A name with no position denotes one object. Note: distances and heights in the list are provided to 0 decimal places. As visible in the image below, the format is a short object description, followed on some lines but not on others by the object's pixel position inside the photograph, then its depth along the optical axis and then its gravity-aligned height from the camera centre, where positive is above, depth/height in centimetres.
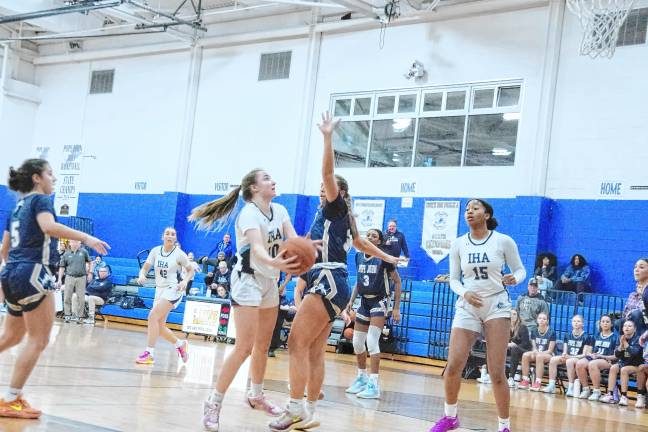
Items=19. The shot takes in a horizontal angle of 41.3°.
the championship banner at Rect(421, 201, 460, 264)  1739 +67
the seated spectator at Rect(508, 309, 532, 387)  1384 -123
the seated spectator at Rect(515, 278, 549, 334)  1423 -60
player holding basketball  585 -29
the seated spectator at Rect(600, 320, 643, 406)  1241 -111
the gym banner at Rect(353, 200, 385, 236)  1859 +84
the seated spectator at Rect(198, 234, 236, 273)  1938 -39
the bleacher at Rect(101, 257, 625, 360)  1507 -94
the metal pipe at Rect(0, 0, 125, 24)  1883 +465
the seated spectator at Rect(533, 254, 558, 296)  1556 +1
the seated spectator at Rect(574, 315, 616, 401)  1280 -122
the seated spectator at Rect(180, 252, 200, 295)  1099 -51
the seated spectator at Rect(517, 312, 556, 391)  1348 -126
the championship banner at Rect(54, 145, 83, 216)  2484 +104
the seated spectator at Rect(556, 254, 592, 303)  1537 -4
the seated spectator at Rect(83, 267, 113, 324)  1958 -162
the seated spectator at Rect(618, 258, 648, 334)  1247 -43
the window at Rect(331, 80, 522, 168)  1708 +278
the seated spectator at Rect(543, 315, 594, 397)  1310 -121
